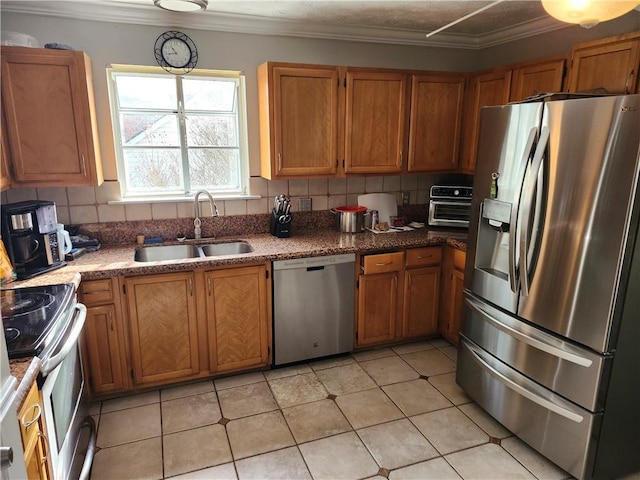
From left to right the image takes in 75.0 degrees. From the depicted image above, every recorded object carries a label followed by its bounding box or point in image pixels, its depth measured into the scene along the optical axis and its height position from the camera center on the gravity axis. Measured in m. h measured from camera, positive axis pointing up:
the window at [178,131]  2.89 +0.14
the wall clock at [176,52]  2.78 +0.66
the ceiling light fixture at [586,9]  1.23 +0.43
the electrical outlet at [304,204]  3.37 -0.41
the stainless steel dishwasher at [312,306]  2.81 -1.05
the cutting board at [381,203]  3.53 -0.42
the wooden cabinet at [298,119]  2.85 +0.23
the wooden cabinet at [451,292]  3.09 -1.04
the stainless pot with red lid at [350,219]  3.30 -0.52
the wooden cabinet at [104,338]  2.42 -1.09
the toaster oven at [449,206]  3.33 -0.42
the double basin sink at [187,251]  2.95 -0.70
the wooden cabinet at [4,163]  2.27 -0.07
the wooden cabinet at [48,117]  2.30 +0.19
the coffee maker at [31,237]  2.19 -0.46
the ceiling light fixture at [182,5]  2.13 +0.75
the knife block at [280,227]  3.15 -0.56
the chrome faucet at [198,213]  3.01 -0.44
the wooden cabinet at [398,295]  3.05 -1.06
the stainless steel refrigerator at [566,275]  1.72 -0.54
